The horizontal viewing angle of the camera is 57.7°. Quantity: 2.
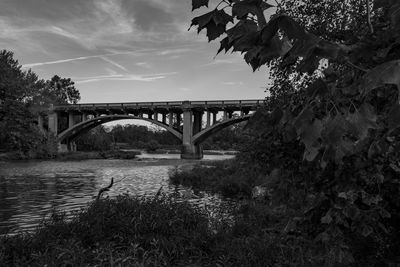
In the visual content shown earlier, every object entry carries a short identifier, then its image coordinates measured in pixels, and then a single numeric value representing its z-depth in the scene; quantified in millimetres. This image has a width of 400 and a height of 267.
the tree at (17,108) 48691
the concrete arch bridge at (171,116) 50516
